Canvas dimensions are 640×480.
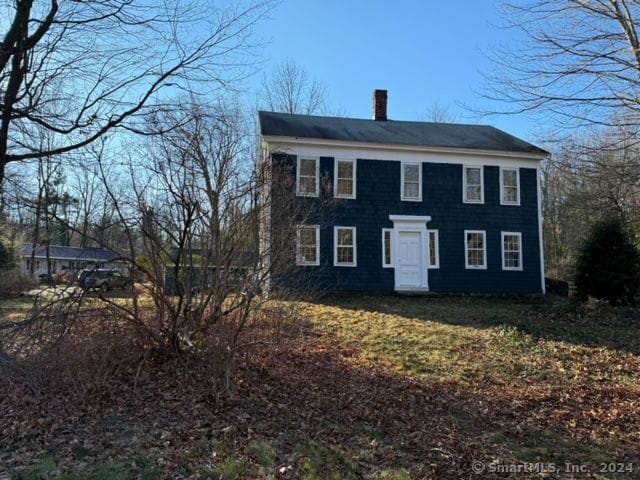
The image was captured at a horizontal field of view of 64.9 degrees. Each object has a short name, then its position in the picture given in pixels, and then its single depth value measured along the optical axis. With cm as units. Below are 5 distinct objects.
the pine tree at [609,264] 1484
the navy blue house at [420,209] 1722
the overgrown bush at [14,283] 2032
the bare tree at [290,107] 3030
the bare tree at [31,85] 711
